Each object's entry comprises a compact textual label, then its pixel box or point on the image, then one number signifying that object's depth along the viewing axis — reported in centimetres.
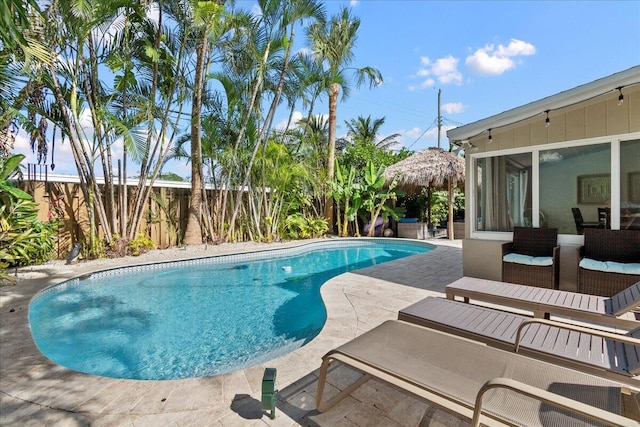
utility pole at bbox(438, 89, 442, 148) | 2592
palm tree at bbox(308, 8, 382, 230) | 1273
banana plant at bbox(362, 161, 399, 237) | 1328
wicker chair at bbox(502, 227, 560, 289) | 498
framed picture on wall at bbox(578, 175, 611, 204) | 520
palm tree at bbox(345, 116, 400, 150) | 2645
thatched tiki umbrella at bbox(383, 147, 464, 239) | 1194
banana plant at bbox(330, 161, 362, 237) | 1349
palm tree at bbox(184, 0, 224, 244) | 888
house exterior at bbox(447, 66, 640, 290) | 497
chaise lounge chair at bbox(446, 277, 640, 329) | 287
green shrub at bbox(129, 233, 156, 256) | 911
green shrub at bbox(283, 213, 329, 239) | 1311
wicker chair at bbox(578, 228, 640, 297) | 436
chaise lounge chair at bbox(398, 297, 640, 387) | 209
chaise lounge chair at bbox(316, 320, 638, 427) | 158
